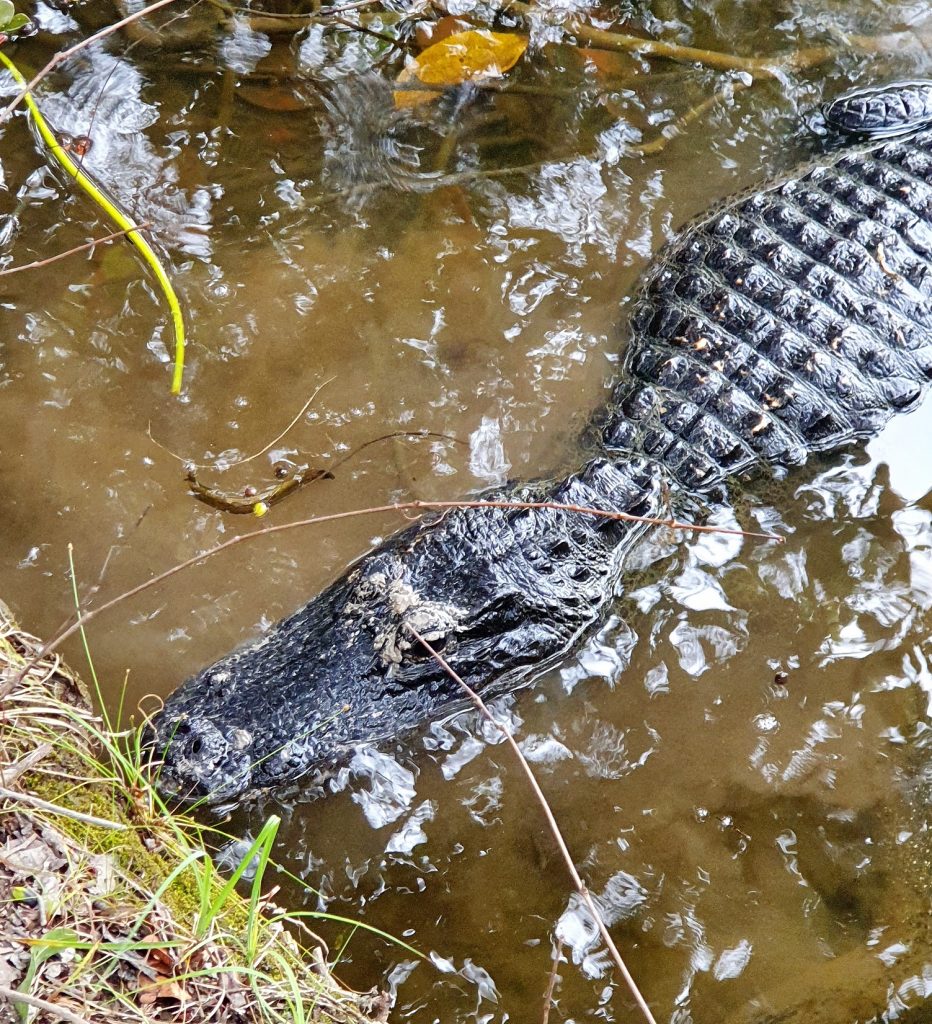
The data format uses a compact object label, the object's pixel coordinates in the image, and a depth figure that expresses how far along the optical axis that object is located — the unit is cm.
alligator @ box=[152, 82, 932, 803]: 273
